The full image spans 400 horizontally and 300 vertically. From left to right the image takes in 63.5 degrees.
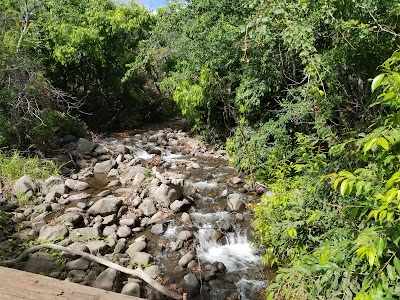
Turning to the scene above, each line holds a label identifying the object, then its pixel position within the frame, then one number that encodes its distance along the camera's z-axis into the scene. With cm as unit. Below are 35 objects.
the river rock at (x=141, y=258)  505
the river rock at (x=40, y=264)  473
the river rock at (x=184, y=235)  568
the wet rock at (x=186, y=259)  510
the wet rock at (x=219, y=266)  505
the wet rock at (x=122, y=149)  1013
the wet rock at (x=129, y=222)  608
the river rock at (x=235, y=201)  663
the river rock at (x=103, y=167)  880
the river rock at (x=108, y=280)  441
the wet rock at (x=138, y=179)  759
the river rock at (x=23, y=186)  679
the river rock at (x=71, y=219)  595
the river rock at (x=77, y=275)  462
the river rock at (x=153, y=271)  479
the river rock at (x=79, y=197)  699
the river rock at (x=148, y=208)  648
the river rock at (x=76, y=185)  755
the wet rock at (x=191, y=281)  462
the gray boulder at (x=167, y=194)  665
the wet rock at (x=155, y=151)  1049
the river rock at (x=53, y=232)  549
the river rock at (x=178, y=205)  653
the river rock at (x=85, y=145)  989
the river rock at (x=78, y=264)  485
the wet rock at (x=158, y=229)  594
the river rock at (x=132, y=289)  433
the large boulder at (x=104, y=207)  635
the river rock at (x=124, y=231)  577
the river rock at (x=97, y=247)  520
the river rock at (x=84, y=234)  554
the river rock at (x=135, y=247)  529
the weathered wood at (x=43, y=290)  135
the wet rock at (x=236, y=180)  789
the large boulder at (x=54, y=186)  713
